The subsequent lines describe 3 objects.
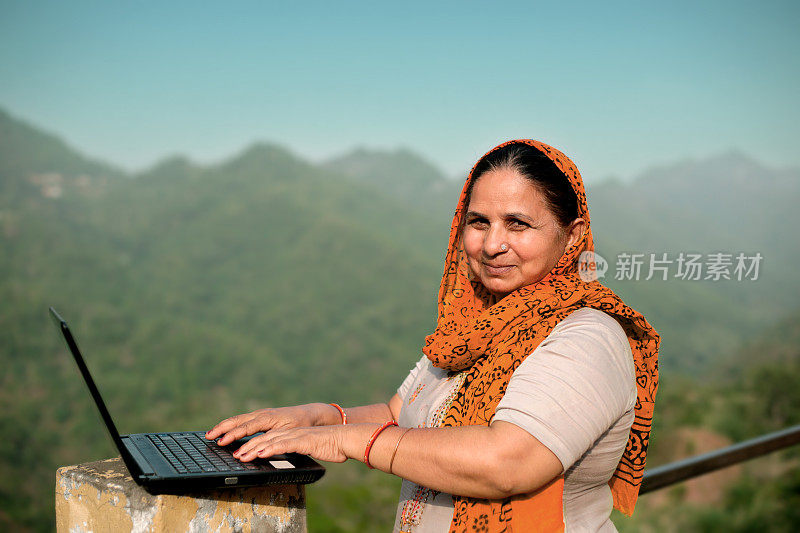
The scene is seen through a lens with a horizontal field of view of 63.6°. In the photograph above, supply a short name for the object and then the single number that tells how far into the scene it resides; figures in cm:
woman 106
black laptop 97
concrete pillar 99
